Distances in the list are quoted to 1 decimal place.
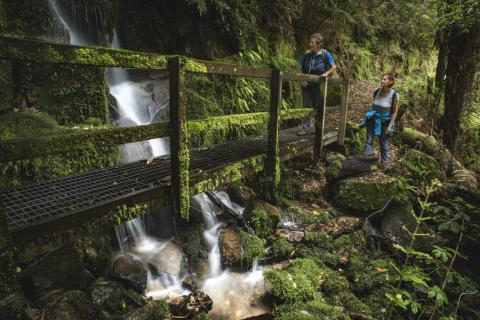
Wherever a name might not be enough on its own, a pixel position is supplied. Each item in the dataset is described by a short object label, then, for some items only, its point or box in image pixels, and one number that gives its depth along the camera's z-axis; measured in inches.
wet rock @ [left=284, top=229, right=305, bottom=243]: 236.4
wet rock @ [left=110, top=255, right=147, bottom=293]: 176.6
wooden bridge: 98.6
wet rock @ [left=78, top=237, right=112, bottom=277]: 170.9
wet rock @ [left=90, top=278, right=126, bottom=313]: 157.2
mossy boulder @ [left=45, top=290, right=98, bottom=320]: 135.9
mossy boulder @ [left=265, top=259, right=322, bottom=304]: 183.6
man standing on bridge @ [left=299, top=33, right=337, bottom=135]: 267.6
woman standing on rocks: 255.0
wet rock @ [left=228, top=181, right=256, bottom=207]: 263.8
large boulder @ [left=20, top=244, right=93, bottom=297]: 146.9
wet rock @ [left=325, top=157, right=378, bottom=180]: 272.7
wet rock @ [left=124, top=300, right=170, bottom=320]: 154.8
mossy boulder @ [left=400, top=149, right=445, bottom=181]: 263.9
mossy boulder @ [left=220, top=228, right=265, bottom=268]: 214.5
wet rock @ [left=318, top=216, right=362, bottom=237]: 244.5
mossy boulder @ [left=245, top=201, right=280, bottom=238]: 236.8
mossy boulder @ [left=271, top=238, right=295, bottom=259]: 224.1
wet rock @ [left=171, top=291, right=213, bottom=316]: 167.2
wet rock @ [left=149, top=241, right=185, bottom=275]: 196.7
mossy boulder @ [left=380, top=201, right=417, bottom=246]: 232.2
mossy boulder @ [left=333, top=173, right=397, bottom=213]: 252.8
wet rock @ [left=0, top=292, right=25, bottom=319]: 95.3
